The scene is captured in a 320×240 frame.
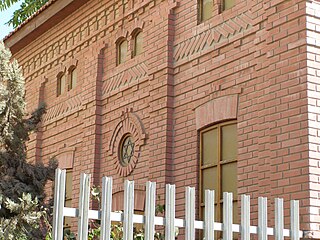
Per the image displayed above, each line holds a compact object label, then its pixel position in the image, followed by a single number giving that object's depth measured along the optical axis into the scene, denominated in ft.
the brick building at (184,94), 30.07
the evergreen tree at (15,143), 34.12
